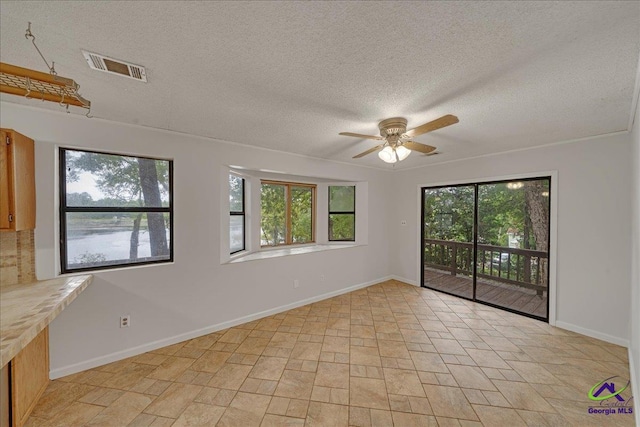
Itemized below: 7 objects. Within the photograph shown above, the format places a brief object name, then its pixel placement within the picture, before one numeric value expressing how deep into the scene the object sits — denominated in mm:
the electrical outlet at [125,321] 2379
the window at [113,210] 2240
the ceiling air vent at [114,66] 1374
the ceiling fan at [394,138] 2149
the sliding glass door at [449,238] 4117
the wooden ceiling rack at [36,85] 1452
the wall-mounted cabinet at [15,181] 1717
